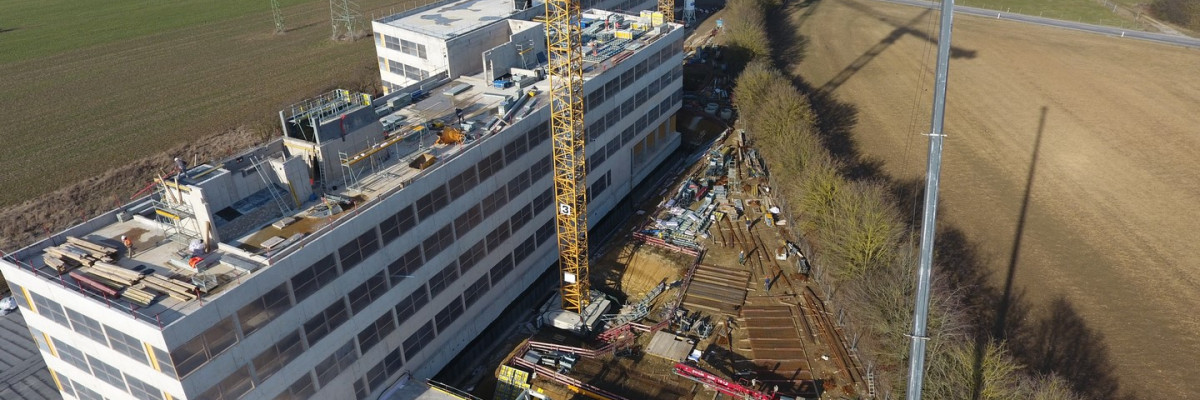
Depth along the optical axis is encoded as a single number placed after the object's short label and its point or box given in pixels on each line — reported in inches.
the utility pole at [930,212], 1278.3
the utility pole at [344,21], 5743.1
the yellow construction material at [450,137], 1931.6
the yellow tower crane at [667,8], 4854.8
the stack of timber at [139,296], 1283.2
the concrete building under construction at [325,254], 1320.1
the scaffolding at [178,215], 1489.9
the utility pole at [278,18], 6092.5
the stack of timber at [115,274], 1330.0
